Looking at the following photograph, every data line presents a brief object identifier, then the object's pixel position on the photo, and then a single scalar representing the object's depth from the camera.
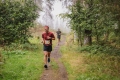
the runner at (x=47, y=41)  12.81
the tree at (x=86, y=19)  19.09
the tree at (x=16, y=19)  20.73
